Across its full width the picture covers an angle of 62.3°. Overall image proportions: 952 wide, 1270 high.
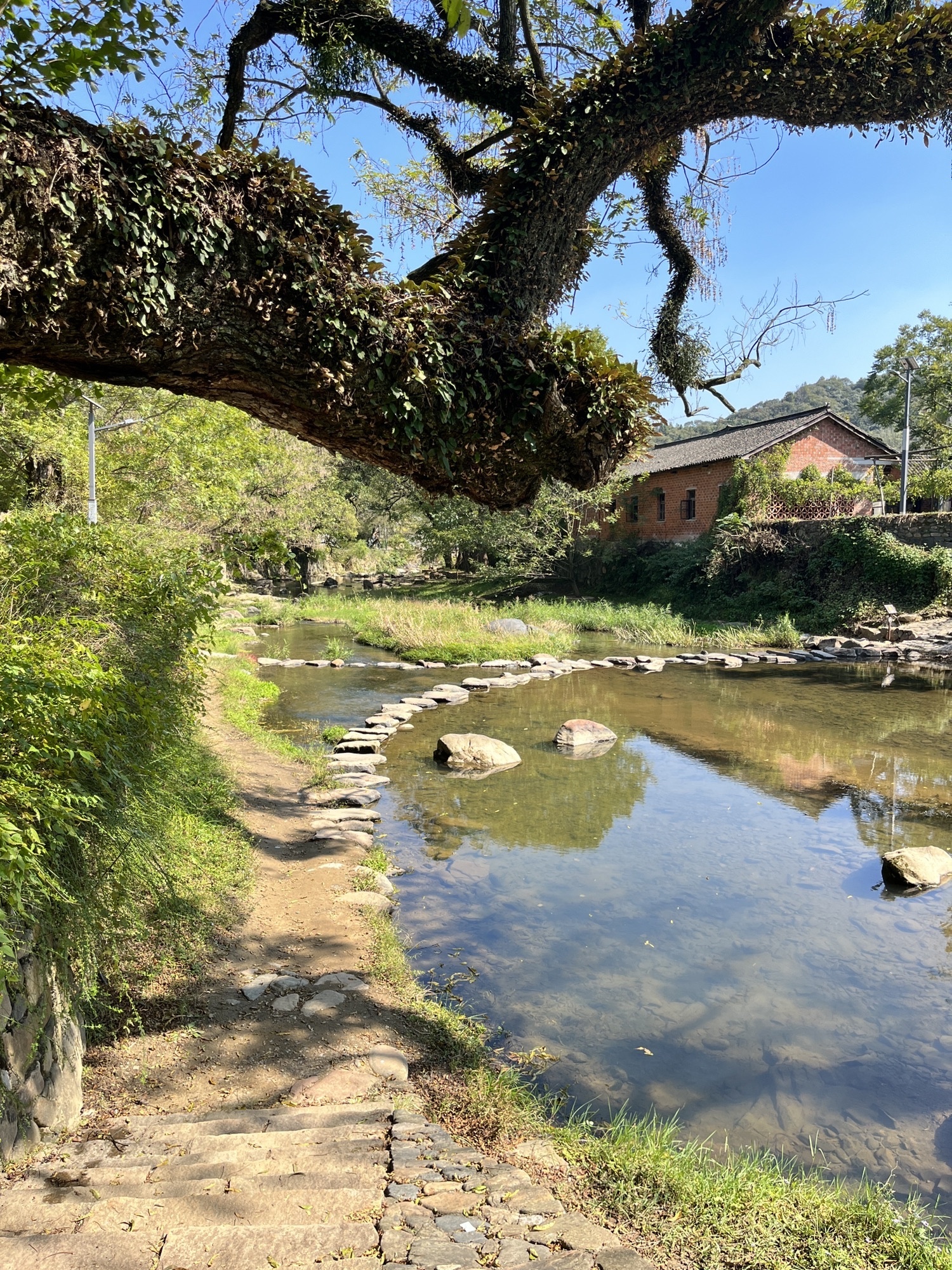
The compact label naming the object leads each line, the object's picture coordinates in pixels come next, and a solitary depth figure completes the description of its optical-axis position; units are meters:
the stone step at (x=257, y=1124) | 3.07
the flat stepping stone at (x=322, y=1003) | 4.52
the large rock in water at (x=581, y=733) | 11.73
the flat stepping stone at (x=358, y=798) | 8.77
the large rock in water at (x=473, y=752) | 10.49
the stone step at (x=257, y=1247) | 2.19
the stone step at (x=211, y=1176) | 2.52
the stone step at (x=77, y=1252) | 2.05
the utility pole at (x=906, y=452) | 25.02
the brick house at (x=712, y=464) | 30.17
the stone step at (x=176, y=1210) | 2.26
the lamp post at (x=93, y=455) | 13.34
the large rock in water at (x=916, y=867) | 6.91
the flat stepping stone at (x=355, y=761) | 10.18
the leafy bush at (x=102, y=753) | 3.02
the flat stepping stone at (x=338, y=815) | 8.12
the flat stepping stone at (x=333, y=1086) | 3.68
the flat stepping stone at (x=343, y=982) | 4.86
